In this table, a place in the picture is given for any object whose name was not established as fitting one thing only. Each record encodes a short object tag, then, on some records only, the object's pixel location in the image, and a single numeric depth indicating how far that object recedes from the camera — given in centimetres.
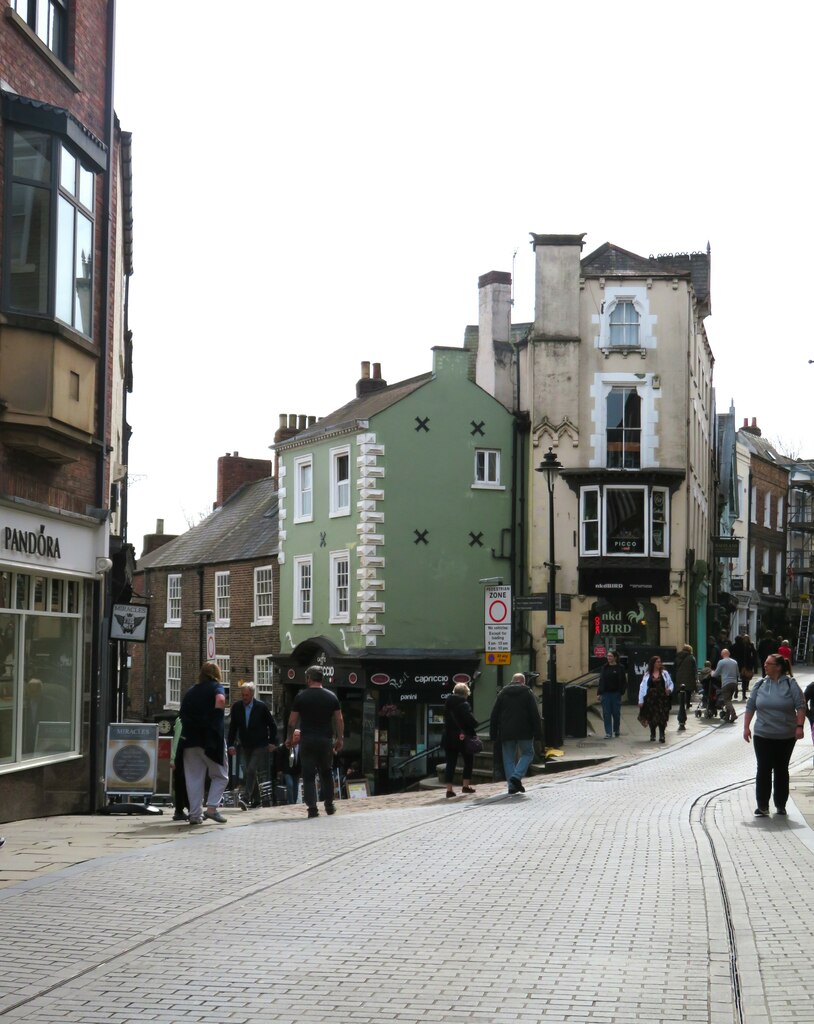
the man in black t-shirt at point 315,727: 1603
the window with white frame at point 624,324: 4016
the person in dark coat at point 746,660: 3725
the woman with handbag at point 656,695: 2703
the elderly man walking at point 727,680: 2997
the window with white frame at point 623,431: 3997
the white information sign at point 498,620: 2388
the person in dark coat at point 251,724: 1862
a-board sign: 1698
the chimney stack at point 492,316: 4209
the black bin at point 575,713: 2923
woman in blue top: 1462
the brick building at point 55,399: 1541
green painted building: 3738
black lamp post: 2752
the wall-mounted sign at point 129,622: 1839
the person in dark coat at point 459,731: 1966
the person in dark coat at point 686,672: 3061
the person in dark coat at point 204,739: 1489
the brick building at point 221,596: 4344
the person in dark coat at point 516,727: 1877
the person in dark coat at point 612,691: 2820
